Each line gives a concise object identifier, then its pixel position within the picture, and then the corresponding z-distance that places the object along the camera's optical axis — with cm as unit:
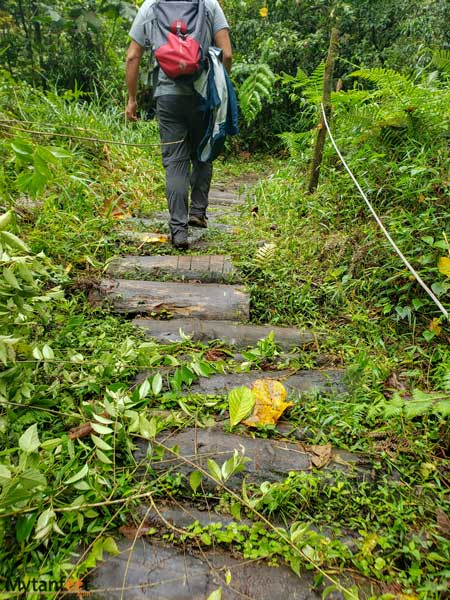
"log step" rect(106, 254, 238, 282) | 287
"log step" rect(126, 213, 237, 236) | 363
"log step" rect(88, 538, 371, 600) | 117
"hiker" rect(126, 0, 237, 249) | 284
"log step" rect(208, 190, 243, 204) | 496
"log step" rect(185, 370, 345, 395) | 193
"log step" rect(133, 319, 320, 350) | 230
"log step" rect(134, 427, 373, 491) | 149
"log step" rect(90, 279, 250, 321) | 253
